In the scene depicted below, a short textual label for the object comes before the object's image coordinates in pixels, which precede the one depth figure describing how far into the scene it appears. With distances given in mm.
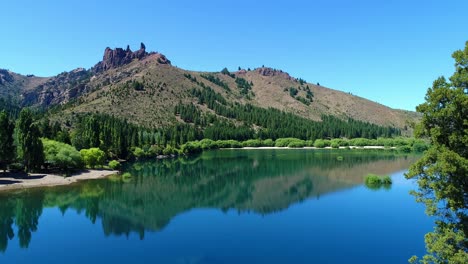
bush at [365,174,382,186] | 70719
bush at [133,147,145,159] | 117500
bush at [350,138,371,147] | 191875
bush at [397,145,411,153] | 158375
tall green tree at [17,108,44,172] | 64812
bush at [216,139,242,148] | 182700
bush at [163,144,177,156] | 134750
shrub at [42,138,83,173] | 71625
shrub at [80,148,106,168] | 80688
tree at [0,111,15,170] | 62622
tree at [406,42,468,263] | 15562
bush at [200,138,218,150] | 172650
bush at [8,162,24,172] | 66688
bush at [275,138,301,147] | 192000
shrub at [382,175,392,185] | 70681
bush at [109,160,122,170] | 86562
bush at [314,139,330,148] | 188875
